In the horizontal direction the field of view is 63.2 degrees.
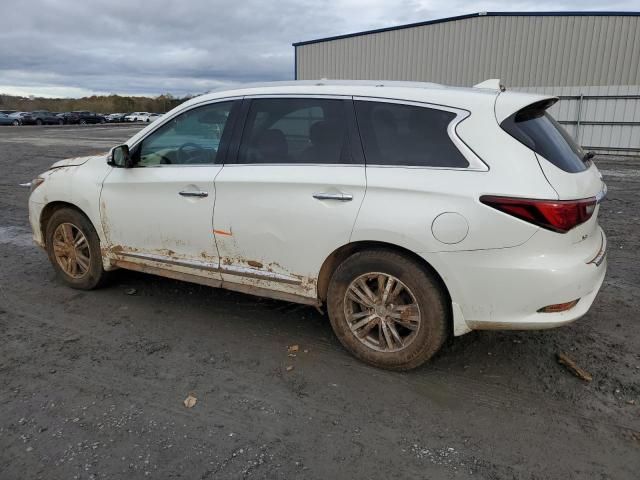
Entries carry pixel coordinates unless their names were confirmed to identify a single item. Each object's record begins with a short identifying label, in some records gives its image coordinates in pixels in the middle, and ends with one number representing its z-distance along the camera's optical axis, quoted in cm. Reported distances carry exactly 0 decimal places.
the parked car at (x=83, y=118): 5122
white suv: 298
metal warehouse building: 1828
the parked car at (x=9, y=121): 4662
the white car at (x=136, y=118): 6100
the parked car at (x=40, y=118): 4775
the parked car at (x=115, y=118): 5872
